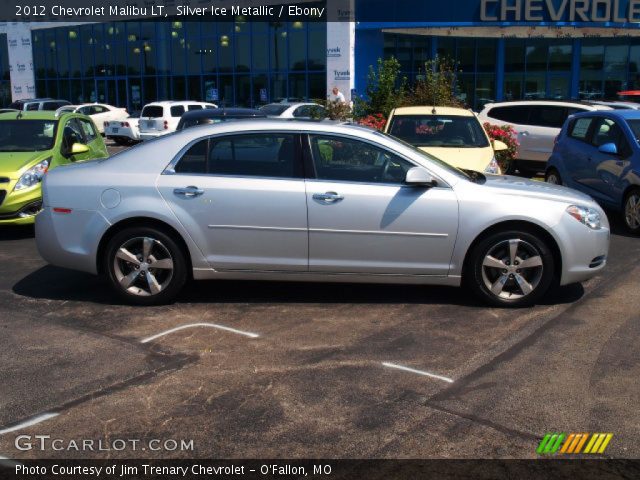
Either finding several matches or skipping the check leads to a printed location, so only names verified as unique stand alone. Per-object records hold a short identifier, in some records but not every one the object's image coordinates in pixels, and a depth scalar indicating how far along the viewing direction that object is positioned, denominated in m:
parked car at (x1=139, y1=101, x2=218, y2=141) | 23.12
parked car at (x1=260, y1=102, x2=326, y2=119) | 20.02
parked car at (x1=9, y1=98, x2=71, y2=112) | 29.05
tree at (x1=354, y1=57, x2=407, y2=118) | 13.89
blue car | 9.02
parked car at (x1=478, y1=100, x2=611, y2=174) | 14.39
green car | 8.59
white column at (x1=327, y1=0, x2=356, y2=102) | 27.55
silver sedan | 5.72
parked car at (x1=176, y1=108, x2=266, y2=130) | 11.94
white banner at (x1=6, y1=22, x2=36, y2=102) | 38.50
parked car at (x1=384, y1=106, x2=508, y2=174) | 9.36
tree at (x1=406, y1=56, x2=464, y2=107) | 13.86
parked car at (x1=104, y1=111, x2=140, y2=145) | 24.16
